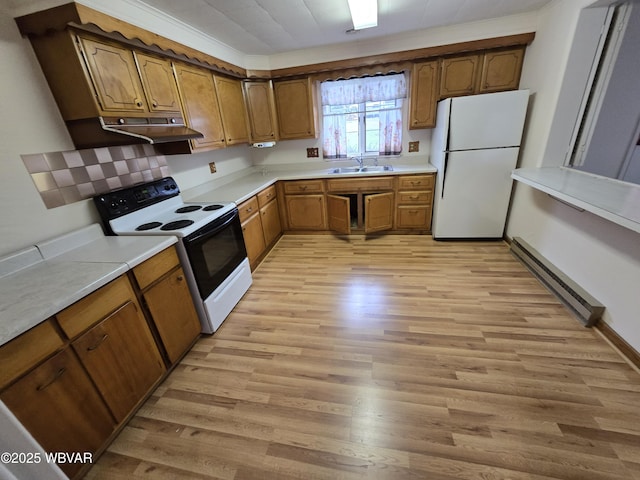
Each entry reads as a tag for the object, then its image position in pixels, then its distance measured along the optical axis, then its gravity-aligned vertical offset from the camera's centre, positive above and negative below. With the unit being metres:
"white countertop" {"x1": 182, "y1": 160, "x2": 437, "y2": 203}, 2.64 -0.47
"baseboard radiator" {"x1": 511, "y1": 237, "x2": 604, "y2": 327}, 1.80 -1.27
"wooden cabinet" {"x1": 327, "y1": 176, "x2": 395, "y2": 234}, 3.27 -0.83
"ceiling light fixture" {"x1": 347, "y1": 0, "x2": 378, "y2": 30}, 2.04 +0.96
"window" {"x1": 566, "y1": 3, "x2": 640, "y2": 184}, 1.95 +0.06
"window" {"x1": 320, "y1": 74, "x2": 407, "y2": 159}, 3.35 +0.22
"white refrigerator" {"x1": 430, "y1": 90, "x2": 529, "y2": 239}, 2.61 -0.37
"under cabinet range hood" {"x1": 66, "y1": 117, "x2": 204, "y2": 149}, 1.59 +0.12
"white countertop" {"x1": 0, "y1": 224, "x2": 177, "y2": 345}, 1.01 -0.55
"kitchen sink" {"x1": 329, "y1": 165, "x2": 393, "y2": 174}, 3.47 -0.47
